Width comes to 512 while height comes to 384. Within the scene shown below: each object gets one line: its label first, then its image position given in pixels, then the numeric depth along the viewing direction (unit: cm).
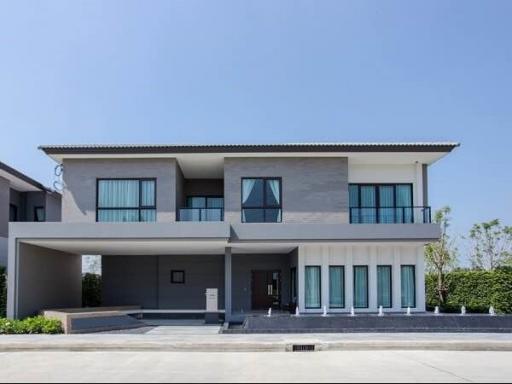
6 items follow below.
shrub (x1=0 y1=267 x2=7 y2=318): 2218
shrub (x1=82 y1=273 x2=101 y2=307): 3158
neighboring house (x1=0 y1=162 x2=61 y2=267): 2836
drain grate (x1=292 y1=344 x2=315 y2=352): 1650
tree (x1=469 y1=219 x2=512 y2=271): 3678
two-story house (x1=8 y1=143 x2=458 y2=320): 2295
